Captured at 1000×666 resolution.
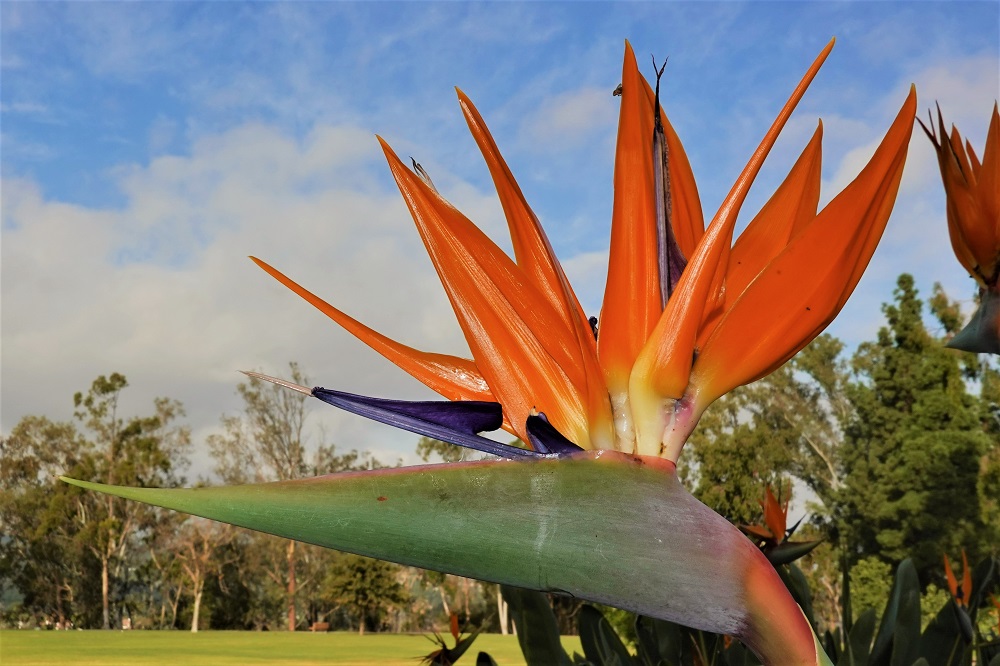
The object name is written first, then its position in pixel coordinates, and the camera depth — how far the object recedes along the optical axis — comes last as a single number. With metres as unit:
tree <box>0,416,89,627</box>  27.98
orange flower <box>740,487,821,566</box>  1.44
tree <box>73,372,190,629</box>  26.92
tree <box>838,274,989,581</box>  16.98
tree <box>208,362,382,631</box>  27.75
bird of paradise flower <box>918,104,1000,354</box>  1.11
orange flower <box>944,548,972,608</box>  1.53
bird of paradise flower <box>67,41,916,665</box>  0.57
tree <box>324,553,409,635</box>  24.61
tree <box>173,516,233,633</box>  27.45
